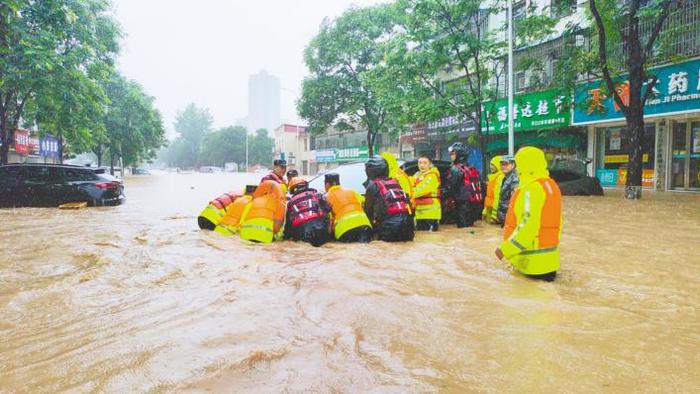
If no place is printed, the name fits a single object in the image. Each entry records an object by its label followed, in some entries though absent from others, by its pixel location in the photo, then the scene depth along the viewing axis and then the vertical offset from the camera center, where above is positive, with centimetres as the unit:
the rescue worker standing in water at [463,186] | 786 -22
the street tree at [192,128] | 8956 +933
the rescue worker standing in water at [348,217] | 604 -59
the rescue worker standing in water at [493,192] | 805 -36
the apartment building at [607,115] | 1358 +210
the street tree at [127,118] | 3303 +439
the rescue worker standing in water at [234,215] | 650 -59
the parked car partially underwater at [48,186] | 1152 -27
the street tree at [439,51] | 1425 +411
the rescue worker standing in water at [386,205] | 619 -43
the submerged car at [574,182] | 1394 -28
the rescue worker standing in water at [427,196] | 718 -36
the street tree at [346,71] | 2294 +557
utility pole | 1407 +341
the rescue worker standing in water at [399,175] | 709 -2
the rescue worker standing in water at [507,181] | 721 -12
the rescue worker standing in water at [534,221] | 406 -43
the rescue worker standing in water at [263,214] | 607 -55
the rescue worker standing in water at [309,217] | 604 -57
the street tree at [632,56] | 1138 +310
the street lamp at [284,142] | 5465 +397
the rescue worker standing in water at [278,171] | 788 +6
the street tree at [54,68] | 1227 +309
